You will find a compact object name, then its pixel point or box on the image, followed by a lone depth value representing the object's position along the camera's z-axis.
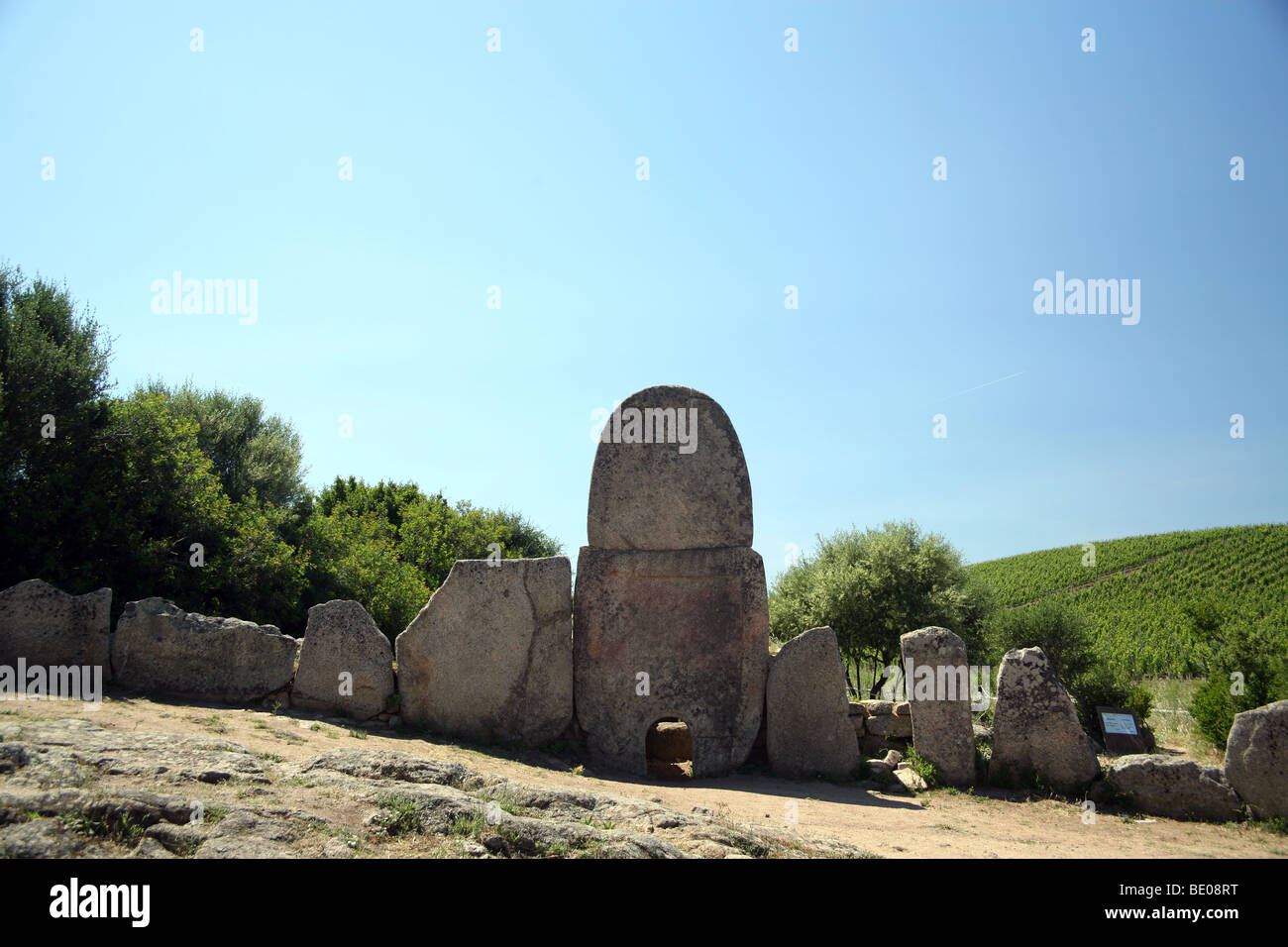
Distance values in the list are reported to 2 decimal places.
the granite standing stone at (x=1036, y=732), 8.57
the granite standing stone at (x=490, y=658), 8.93
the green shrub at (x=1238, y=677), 11.40
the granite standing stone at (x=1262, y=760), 7.62
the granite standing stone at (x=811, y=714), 9.02
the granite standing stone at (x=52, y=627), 8.16
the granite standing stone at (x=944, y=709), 8.89
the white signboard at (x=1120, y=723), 10.73
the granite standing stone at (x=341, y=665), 8.77
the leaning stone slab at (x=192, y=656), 8.38
